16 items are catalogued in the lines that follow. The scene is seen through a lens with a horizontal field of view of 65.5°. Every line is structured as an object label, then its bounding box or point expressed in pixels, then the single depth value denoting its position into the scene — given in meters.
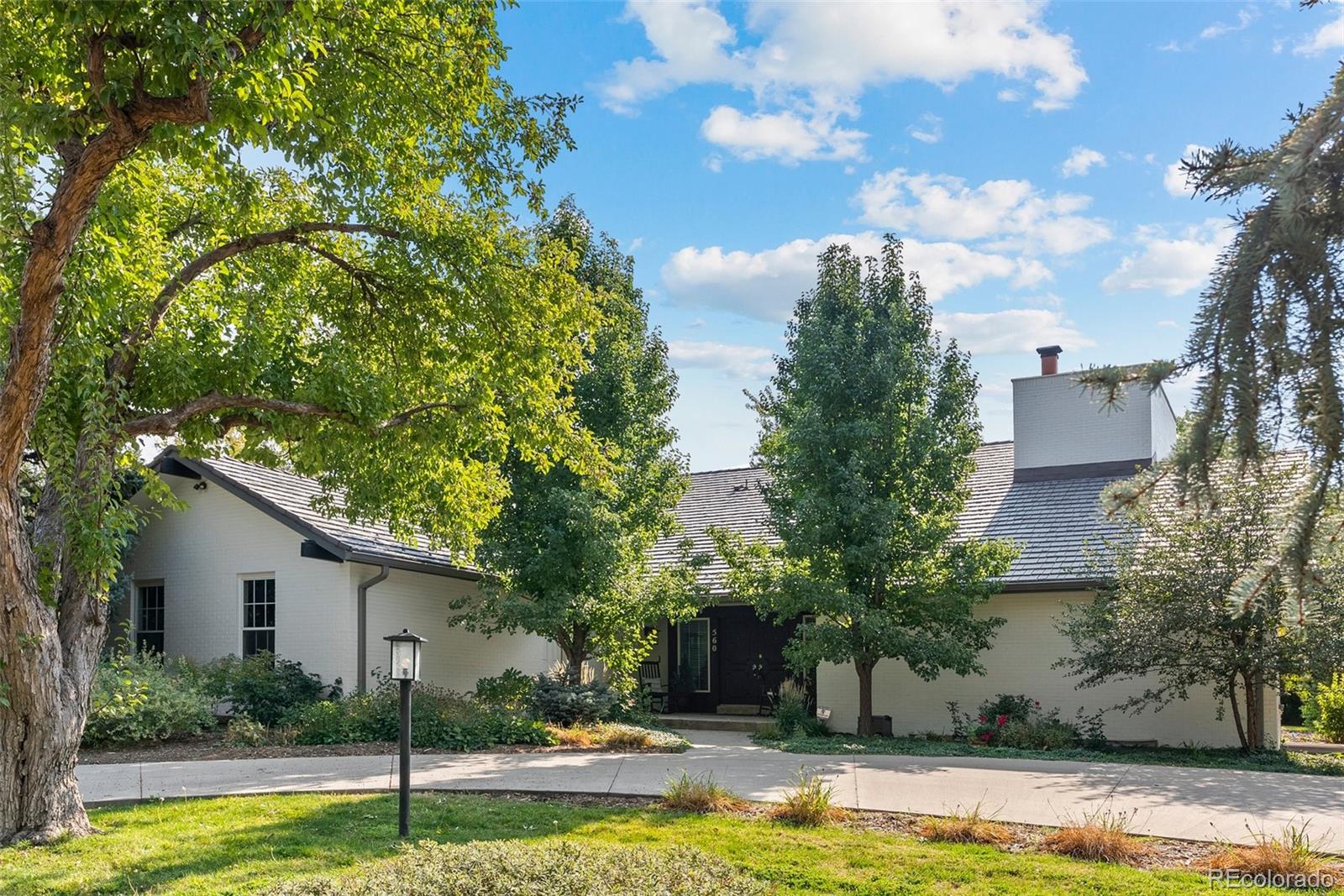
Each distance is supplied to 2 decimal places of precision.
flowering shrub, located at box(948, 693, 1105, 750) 15.15
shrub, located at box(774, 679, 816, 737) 16.84
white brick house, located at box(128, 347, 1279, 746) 16.94
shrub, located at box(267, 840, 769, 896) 5.86
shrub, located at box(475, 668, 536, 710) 16.61
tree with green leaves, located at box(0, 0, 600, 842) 6.95
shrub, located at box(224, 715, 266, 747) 13.63
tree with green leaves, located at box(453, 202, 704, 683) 16.17
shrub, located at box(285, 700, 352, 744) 13.73
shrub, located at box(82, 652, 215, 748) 13.58
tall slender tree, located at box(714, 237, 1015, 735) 15.29
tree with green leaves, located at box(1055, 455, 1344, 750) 13.66
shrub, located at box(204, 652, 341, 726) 15.46
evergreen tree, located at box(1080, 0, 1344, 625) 2.95
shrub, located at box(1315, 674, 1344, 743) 17.64
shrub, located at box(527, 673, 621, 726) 15.64
